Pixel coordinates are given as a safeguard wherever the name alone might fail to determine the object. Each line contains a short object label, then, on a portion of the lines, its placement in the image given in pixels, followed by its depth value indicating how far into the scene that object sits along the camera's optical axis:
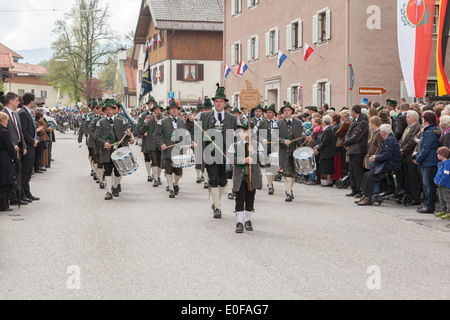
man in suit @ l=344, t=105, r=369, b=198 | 14.60
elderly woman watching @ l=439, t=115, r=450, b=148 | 11.80
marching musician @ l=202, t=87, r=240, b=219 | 11.00
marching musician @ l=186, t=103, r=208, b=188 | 15.37
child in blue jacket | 11.45
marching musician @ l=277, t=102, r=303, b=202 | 14.18
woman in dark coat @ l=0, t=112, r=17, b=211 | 12.02
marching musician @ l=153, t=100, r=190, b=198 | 15.00
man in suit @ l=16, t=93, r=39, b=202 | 13.55
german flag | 16.02
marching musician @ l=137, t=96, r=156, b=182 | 18.22
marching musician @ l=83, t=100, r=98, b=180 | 18.52
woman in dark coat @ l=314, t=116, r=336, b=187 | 16.88
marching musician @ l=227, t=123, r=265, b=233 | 10.14
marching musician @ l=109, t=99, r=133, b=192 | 14.77
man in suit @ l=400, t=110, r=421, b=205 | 13.30
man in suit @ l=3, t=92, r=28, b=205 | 12.56
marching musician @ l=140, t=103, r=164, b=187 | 17.06
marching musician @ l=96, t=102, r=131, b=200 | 14.45
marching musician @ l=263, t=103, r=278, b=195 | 15.05
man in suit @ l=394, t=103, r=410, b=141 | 14.24
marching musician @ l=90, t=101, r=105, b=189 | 15.31
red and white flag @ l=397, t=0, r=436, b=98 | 16.73
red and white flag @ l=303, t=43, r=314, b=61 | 28.95
